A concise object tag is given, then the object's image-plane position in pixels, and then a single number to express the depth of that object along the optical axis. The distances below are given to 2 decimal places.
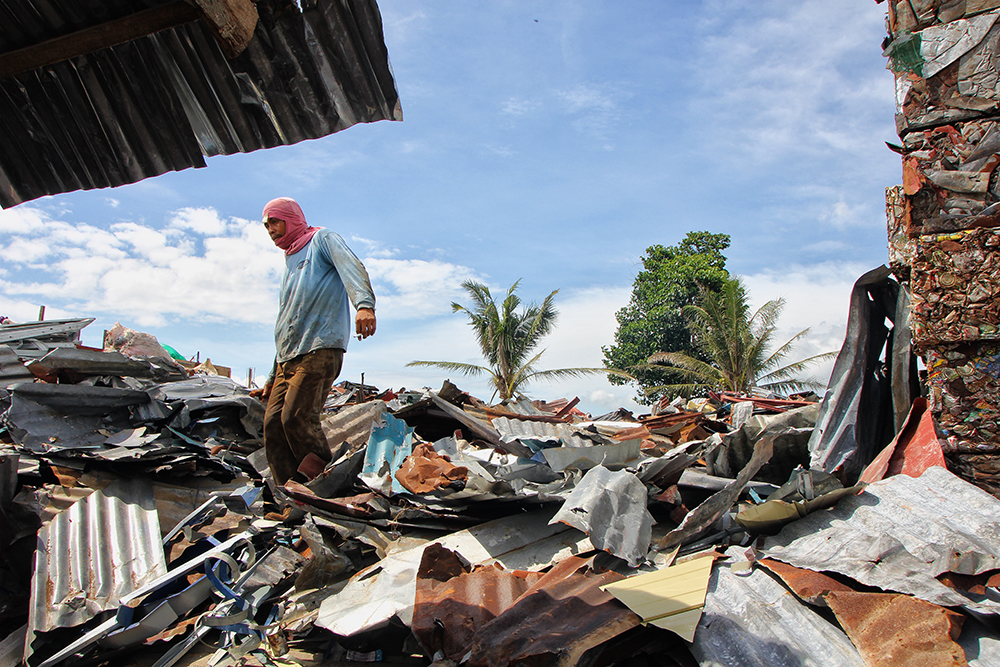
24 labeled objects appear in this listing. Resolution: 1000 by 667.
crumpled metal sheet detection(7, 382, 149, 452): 3.91
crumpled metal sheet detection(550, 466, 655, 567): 2.16
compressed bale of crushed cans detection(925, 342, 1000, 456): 2.60
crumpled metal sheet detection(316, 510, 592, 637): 1.87
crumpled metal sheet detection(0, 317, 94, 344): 7.71
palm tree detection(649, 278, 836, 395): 16.97
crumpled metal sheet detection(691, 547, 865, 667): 1.52
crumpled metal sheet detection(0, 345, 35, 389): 6.56
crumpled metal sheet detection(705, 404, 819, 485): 3.06
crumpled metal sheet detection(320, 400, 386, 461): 4.97
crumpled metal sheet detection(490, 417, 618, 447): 4.74
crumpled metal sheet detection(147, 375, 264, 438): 5.11
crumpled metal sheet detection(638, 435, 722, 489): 2.86
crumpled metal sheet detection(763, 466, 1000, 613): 1.79
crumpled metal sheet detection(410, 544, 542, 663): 1.67
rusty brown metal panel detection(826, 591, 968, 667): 1.44
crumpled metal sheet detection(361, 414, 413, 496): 3.09
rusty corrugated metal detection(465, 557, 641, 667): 1.53
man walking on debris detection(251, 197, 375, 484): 3.60
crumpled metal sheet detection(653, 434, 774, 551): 2.30
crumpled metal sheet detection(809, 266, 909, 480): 3.22
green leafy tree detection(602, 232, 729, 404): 22.42
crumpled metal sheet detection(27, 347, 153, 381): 4.78
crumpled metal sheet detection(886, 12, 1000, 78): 2.69
